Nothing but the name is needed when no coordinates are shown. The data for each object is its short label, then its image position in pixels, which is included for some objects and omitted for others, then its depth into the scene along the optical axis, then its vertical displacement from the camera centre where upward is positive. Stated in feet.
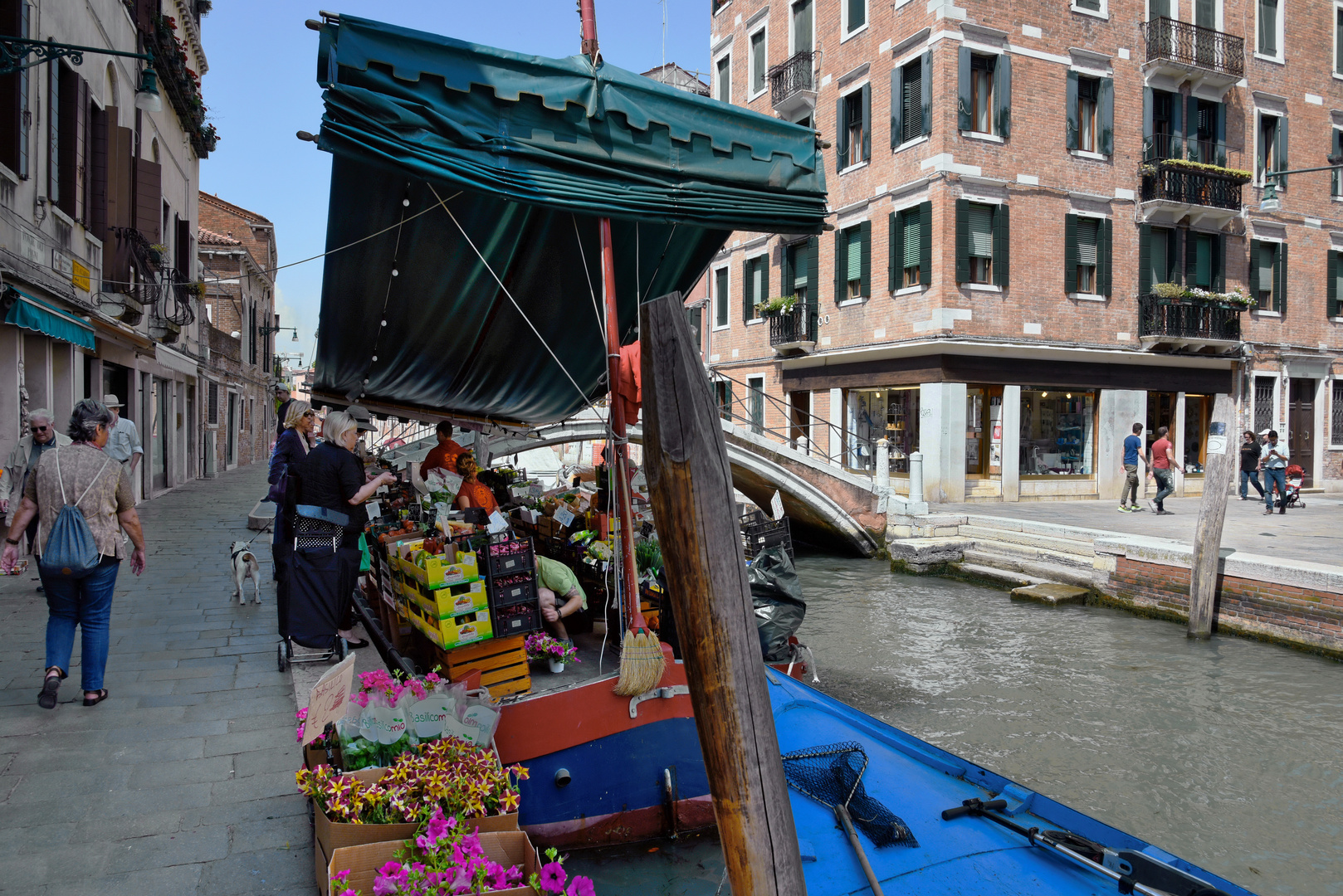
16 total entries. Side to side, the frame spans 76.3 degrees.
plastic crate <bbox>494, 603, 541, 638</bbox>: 13.06 -2.81
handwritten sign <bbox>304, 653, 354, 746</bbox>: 9.09 -2.84
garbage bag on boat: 18.25 -3.54
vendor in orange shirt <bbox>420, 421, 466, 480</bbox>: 23.93 -0.45
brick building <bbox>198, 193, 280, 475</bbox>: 75.20 +11.04
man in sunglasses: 17.28 -0.30
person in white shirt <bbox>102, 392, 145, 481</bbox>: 23.90 -0.19
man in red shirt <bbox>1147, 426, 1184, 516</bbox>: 46.09 -1.30
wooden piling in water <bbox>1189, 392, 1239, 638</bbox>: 28.48 -2.92
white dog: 21.47 -3.30
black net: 11.02 -4.82
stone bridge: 46.52 -2.80
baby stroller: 49.34 -2.22
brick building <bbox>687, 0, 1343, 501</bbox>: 50.85 +13.43
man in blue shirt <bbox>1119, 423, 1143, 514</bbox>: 45.78 -1.46
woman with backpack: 12.67 -1.55
